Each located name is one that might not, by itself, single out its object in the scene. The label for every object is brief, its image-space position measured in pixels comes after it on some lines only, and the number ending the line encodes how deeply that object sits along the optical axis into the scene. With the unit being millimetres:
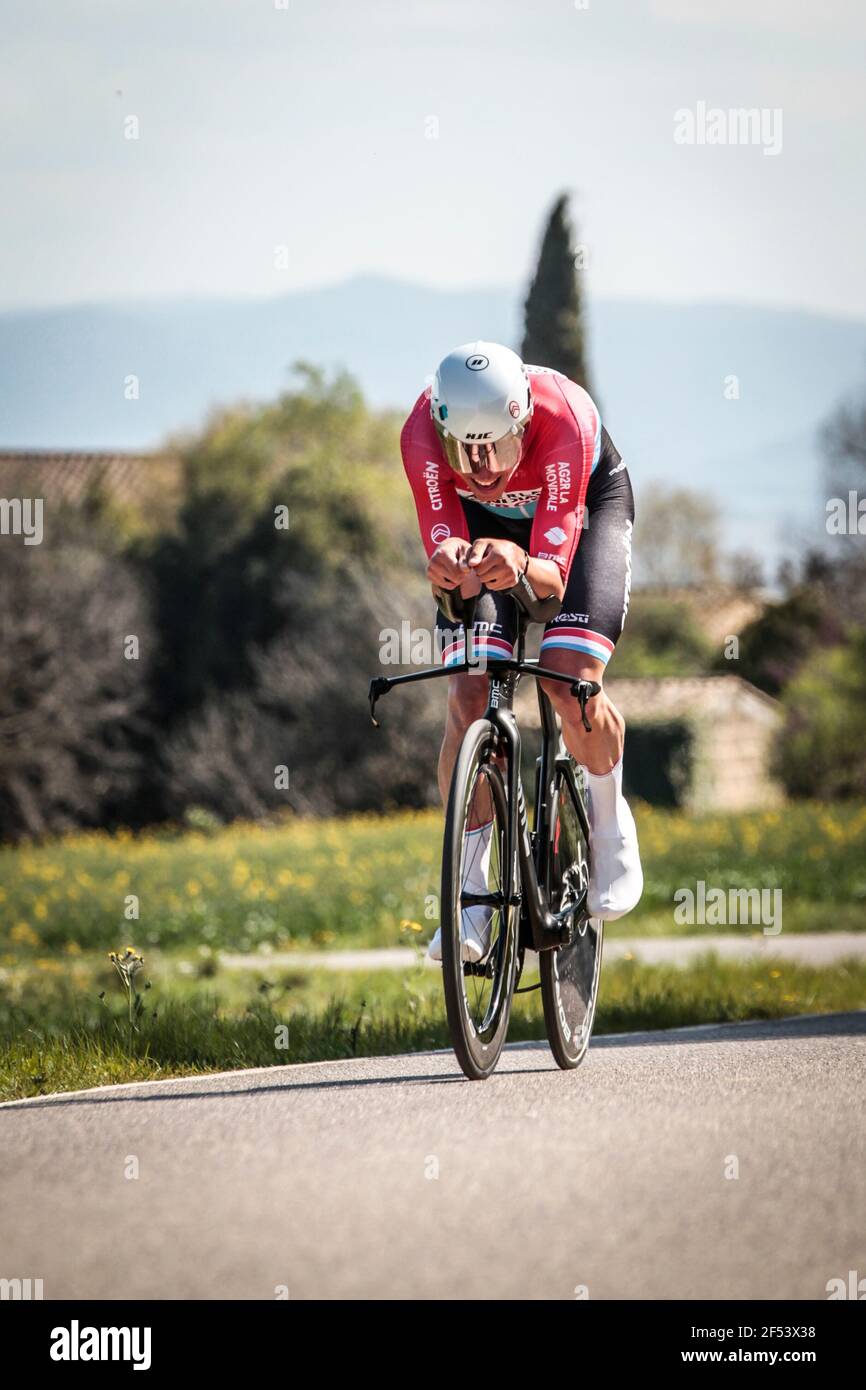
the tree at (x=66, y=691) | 36688
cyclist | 5527
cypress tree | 31250
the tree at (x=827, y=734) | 30047
